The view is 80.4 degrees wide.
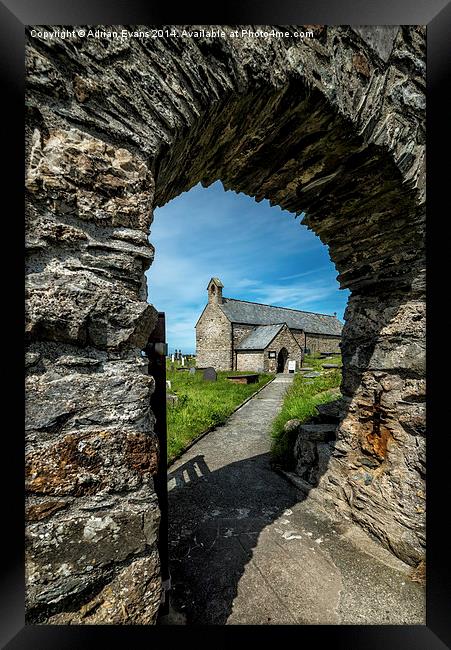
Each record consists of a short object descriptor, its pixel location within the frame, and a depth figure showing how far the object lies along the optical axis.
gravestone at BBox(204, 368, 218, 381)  15.32
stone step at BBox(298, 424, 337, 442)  3.77
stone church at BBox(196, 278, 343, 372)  22.73
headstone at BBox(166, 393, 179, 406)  8.59
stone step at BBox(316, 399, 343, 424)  4.18
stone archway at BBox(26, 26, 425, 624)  1.06
